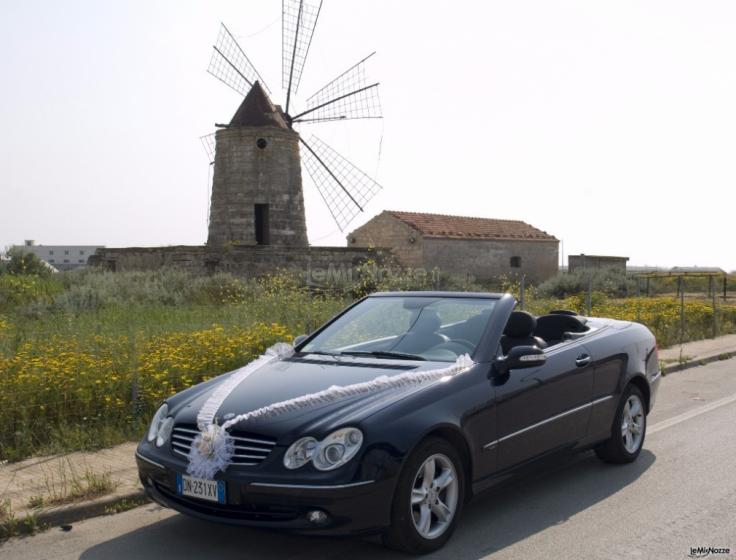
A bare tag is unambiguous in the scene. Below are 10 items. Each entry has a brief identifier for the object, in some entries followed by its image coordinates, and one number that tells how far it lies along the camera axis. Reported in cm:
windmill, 3030
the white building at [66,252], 11319
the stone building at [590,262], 4338
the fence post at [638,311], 1646
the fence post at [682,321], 1662
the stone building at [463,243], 3812
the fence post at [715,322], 1831
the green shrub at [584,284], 3376
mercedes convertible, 433
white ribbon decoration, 450
